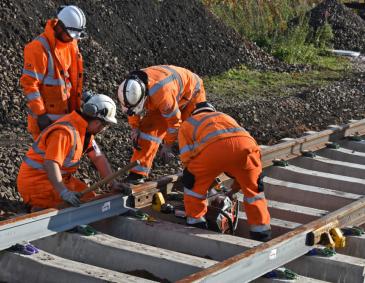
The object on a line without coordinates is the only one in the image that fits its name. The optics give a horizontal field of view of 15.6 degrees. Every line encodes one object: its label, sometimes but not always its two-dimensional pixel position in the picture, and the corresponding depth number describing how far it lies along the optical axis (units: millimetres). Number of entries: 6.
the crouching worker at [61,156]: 10794
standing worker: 12810
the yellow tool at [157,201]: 12173
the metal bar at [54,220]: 9749
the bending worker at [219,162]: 10834
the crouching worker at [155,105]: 12415
